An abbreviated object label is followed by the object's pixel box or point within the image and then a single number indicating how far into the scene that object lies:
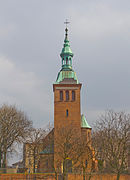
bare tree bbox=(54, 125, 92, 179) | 39.09
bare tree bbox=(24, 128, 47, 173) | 48.25
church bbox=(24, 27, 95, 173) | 52.03
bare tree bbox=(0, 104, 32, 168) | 48.72
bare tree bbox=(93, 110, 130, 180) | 31.62
